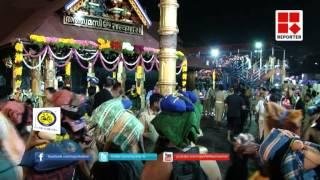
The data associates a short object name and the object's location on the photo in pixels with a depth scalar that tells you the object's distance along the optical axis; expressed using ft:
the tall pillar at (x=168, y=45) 22.12
